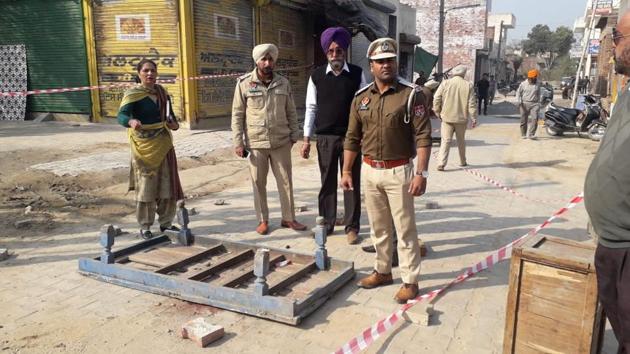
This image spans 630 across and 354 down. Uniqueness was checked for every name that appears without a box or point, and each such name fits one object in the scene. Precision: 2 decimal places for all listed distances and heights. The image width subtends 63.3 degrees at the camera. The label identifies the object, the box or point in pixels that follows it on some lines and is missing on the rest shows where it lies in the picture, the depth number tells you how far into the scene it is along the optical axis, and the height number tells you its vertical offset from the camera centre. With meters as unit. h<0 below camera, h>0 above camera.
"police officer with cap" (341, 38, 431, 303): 3.58 -0.48
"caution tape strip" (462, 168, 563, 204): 7.29 -1.63
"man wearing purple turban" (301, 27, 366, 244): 4.92 -0.34
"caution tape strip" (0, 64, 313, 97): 12.15 +0.02
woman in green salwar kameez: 4.94 -0.68
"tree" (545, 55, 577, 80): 66.44 +1.70
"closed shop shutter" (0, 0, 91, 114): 13.48 +0.93
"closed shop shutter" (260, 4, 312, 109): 15.51 +1.37
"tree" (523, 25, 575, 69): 76.88 +6.03
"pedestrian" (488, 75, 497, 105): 30.02 -0.51
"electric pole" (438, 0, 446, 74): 20.33 +1.90
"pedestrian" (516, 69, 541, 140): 13.33 -0.42
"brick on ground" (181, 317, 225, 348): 3.19 -1.56
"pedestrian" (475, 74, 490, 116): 22.35 -0.35
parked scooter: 14.34 -1.05
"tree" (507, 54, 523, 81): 69.75 +2.74
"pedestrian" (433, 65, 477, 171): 9.44 -0.46
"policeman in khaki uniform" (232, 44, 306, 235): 5.20 -0.43
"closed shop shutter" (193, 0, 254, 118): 12.81 +0.89
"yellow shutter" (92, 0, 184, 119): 12.41 +1.00
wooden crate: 2.61 -1.14
